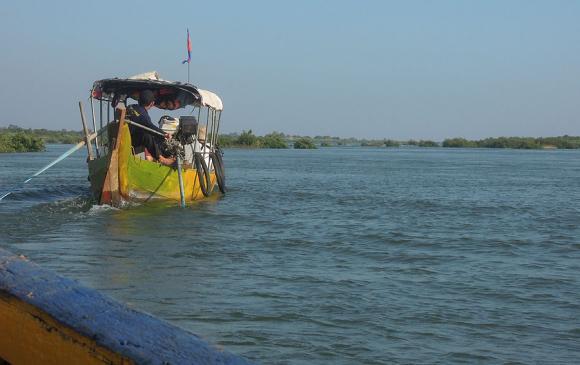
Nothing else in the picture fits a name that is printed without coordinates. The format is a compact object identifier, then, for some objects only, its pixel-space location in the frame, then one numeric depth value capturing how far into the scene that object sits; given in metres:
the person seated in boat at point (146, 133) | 15.98
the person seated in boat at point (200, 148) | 18.28
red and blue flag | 23.39
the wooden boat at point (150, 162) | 15.06
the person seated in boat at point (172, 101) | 19.19
